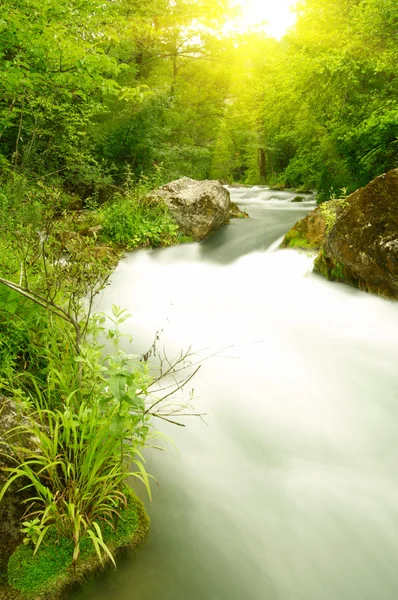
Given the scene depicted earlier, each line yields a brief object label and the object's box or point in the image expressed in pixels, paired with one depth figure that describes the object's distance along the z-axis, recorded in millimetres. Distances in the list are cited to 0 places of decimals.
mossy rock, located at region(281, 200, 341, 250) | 7273
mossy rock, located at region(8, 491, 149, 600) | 1768
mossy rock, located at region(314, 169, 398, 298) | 4887
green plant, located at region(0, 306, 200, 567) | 1845
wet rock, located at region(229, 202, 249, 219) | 11859
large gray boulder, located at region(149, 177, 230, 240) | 9070
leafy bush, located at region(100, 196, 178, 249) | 8016
